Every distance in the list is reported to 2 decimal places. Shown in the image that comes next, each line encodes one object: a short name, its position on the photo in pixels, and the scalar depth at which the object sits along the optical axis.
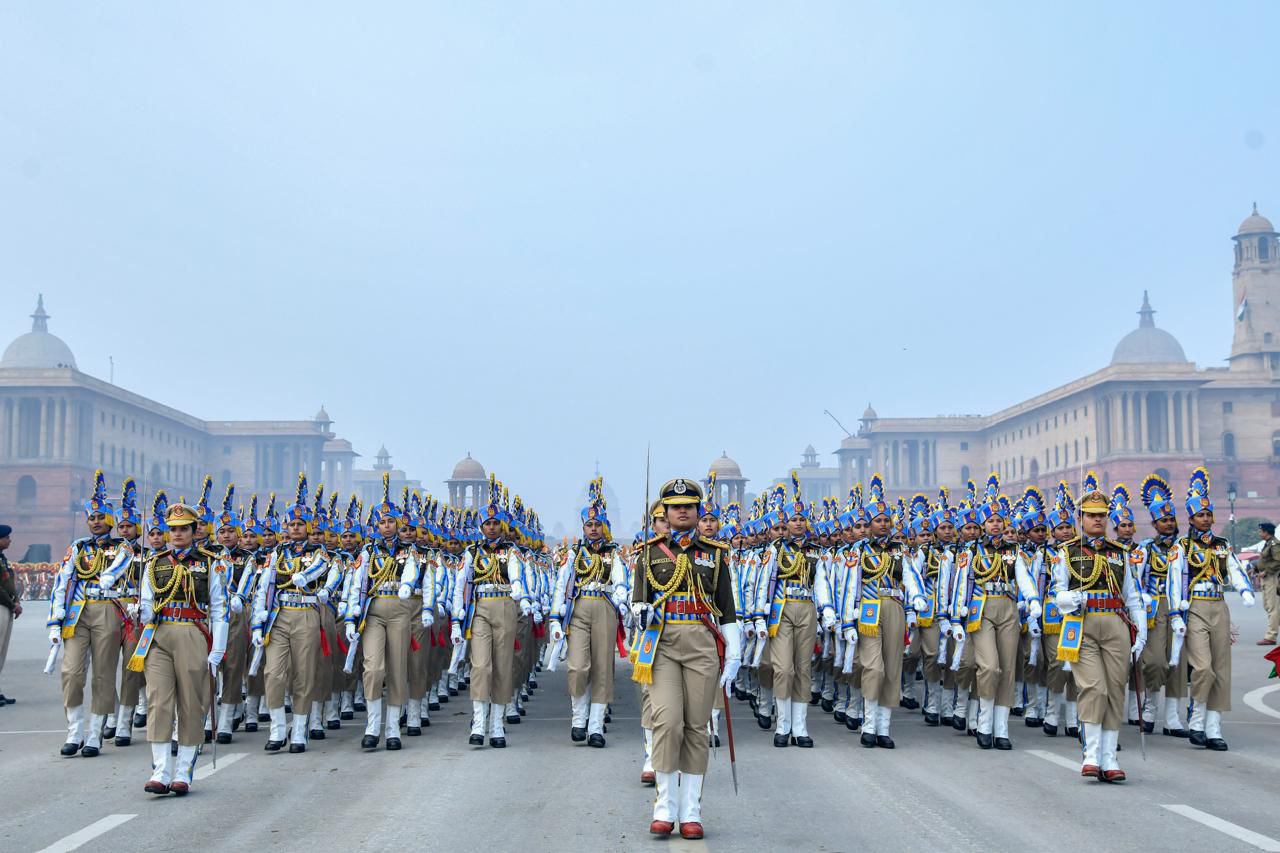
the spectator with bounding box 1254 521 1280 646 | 19.77
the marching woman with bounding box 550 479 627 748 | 12.84
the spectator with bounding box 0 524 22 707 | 15.90
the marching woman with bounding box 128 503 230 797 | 9.66
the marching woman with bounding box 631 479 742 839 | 8.23
